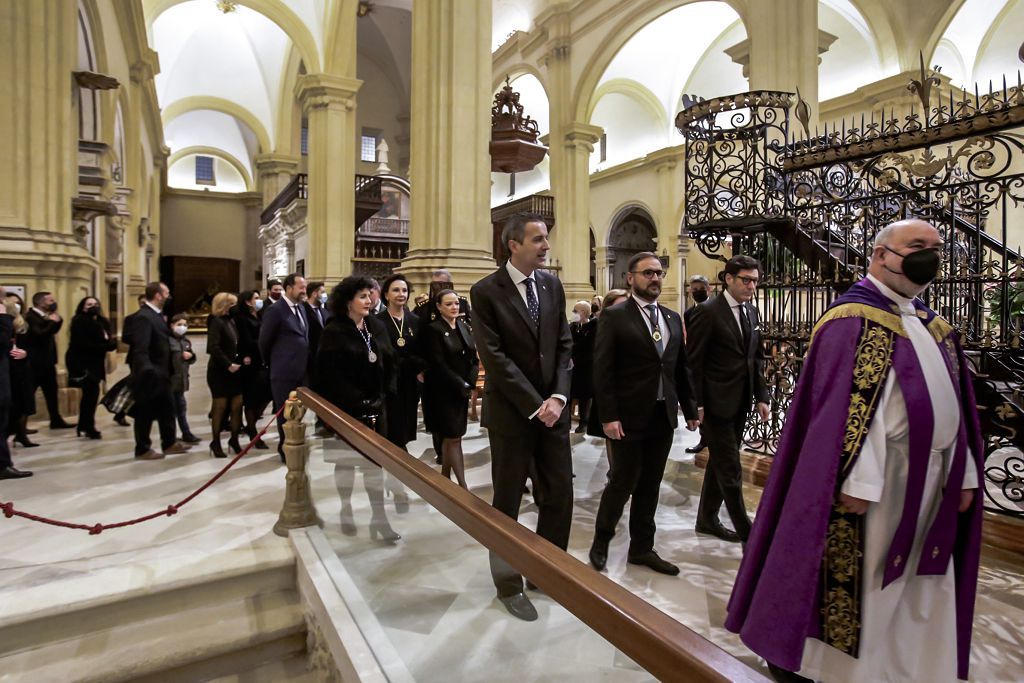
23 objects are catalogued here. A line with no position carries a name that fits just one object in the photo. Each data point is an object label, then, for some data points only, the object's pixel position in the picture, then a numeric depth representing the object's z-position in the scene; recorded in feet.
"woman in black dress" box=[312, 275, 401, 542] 13.02
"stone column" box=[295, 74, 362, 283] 44.37
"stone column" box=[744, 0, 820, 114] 32.04
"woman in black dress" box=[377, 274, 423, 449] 14.21
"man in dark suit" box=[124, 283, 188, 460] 17.46
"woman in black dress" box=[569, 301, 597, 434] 20.18
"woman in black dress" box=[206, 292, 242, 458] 18.42
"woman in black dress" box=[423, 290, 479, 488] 13.69
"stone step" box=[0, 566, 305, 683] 9.45
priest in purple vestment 6.53
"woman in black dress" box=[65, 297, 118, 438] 20.43
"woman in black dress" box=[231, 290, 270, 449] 19.19
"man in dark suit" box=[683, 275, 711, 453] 21.81
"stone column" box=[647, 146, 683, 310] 62.54
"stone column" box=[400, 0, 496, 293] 24.59
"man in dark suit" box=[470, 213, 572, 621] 9.43
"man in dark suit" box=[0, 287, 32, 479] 14.80
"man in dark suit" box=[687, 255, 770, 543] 11.51
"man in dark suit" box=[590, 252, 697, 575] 10.49
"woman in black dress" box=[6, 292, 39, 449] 18.19
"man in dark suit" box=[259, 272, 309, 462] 17.01
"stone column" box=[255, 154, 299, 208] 73.00
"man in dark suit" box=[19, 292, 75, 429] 19.52
